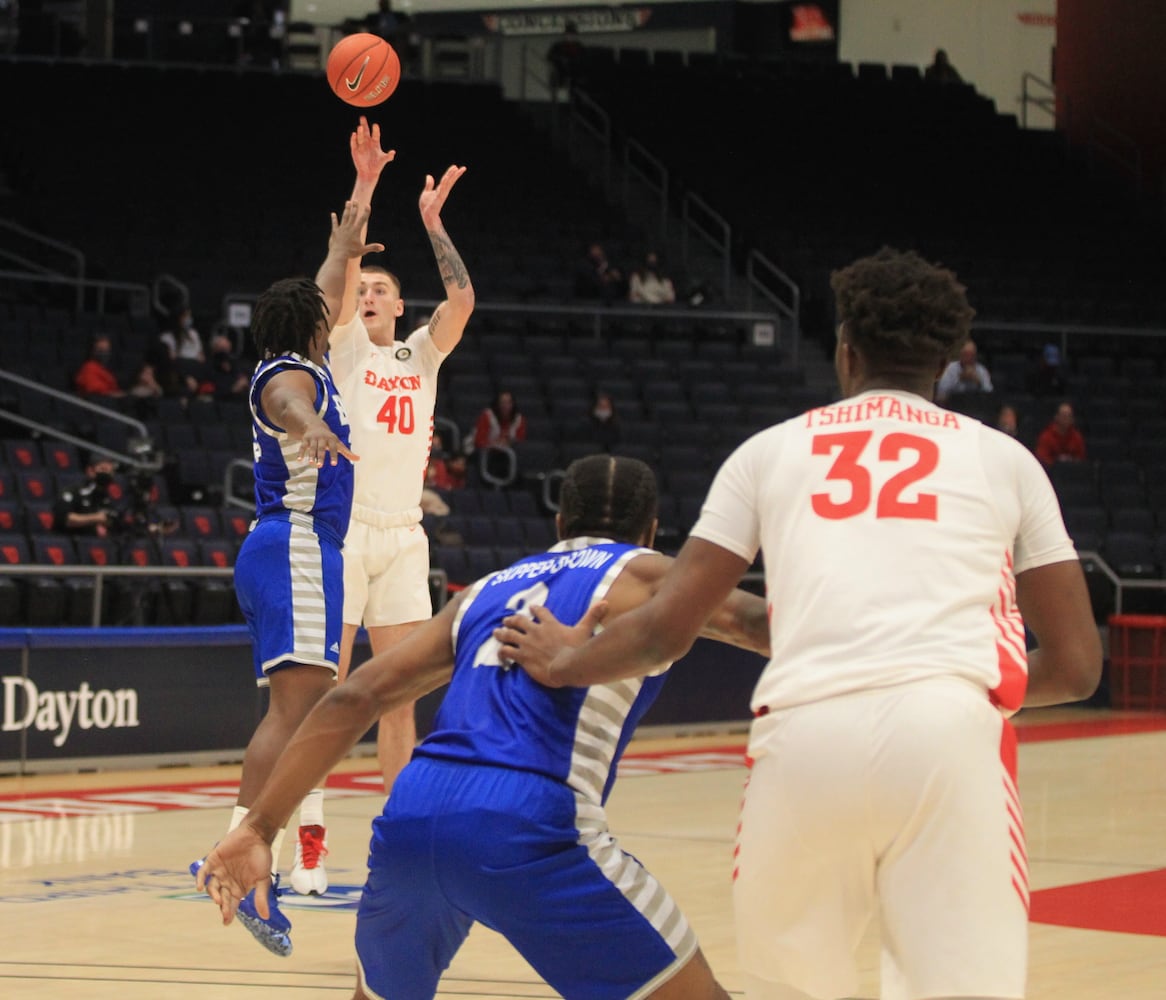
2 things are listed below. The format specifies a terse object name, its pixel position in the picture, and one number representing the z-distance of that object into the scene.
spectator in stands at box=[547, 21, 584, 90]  26.59
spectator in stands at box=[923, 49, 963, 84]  29.42
